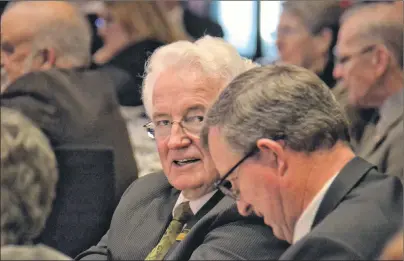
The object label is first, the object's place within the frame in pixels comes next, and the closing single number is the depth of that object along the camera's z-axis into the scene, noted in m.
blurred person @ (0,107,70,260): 3.02
